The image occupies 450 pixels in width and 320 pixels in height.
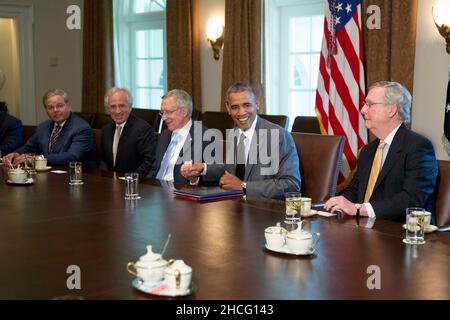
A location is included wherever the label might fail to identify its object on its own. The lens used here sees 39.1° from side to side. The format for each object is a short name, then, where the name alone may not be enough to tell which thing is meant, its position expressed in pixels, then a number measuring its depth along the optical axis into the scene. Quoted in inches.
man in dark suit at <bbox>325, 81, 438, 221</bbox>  110.1
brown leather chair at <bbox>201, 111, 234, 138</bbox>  232.2
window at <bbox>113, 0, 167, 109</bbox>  313.9
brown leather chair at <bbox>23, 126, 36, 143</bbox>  232.7
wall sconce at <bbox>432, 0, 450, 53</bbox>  182.7
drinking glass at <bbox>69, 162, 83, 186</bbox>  139.5
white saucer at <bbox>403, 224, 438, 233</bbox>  92.2
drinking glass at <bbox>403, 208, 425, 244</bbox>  86.2
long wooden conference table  68.3
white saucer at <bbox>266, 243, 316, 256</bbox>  80.7
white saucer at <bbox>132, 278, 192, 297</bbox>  66.4
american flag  206.5
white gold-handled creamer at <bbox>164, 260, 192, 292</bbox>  66.9
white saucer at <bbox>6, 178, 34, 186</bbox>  141.4
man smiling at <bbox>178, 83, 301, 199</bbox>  130.2
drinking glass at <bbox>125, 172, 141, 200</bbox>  122.2
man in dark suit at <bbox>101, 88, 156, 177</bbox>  179.2
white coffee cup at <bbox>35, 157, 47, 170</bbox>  164.2
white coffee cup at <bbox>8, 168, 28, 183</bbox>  141.3
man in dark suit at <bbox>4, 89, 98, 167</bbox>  186.1
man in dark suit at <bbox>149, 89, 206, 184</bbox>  159.8
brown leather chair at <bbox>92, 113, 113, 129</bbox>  247.6
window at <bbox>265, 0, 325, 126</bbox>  243.9
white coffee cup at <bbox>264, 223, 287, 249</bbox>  83.0
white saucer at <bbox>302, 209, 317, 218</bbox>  103.6
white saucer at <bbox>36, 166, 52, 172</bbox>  163.8
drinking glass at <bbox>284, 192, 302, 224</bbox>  100.3
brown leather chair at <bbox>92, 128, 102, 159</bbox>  194.5
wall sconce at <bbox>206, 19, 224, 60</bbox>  266.8
